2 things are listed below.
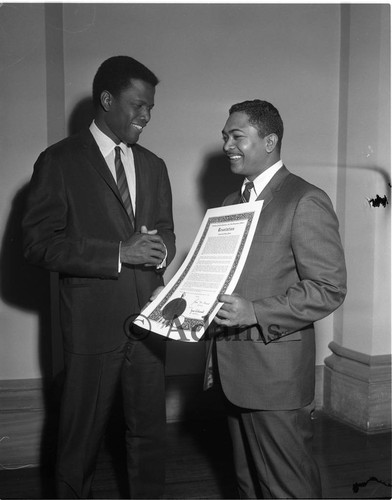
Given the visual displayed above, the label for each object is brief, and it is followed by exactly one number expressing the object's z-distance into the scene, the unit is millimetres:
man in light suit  1720
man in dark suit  2123
